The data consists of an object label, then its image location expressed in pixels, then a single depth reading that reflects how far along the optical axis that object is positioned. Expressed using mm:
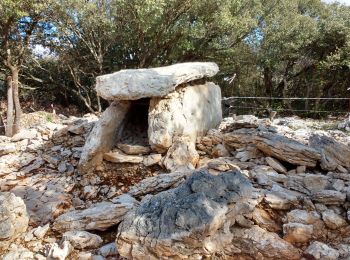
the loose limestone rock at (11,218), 4438
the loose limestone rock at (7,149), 7350
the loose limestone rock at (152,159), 6332
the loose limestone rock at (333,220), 4242
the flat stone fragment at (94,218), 4629
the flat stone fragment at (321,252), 3777
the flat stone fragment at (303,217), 4250
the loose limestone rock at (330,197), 4492
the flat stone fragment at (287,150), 5523
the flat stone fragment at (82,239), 4281
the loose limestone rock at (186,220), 3572
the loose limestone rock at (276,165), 5575
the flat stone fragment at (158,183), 5258
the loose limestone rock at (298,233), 4074
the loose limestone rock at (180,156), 6117
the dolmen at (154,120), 6223
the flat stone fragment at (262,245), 3918
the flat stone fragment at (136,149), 6582
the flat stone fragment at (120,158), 6430
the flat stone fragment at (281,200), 4500
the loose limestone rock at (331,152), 5474
